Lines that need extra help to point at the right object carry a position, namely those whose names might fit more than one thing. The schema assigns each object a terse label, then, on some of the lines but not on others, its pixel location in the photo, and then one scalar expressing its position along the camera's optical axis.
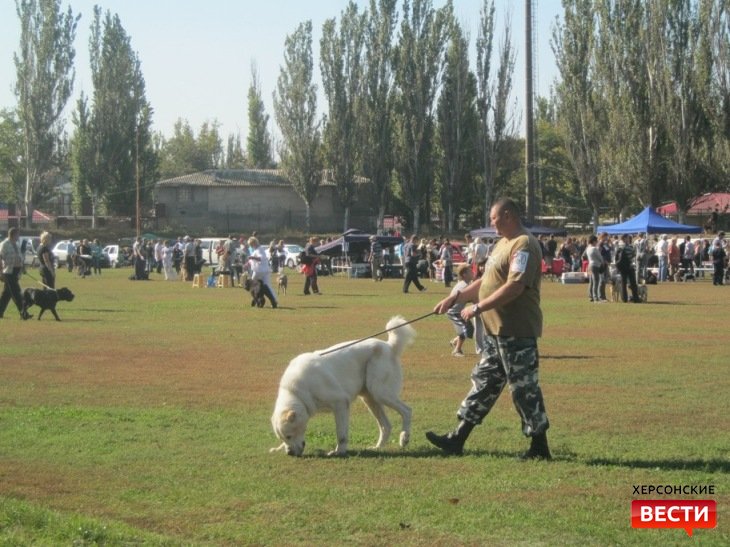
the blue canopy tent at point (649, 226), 43.44
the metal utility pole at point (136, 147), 79.25
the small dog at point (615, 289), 31.08
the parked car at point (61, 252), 65.25
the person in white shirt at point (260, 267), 27.88
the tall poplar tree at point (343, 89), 77.31
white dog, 8.92
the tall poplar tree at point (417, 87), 74.75
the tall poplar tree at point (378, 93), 76.25
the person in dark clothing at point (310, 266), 34.61
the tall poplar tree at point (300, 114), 79.81
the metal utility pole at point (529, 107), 50.69
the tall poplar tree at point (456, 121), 74.69
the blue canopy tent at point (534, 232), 51.20
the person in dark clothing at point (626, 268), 30.28
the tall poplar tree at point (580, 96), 65.69
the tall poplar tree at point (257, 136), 110.62
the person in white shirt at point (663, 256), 44.59
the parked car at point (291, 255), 61.91
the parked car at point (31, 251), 62.16
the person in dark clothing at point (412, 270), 36.22
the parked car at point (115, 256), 66.00
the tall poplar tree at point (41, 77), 78.81
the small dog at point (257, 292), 28.38
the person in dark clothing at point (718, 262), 40.53
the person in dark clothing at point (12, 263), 23.14
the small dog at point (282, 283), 35.88
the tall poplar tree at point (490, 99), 74.69
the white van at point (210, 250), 61.38
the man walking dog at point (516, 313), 8.43
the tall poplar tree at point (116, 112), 82.44
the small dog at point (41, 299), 24.02
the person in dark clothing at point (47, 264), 24.78
